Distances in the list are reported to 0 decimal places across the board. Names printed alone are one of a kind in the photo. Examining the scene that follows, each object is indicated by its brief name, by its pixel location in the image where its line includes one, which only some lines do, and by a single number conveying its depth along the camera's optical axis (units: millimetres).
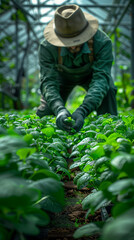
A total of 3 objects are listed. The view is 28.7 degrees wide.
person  2916
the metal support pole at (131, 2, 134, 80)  6605
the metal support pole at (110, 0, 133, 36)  6410
